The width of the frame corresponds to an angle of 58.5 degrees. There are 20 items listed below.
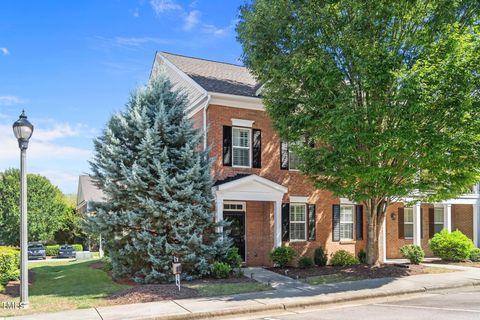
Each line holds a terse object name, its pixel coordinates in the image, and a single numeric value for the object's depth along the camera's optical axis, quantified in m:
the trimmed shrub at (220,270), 14.60
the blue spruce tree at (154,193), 14.27
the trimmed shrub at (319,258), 18.59
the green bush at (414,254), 19.20
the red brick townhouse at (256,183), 17.75
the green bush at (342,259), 18.53
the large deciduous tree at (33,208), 37.49
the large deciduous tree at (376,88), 12.95
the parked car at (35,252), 32.91
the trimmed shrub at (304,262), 17.86
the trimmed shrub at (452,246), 20.64
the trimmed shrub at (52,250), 36.56
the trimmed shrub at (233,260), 15.30
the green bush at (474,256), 20.97
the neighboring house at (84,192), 42.82
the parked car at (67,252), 33.75
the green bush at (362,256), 19.69
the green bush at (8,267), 13.32
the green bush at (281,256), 17.28
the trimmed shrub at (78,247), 36.02
